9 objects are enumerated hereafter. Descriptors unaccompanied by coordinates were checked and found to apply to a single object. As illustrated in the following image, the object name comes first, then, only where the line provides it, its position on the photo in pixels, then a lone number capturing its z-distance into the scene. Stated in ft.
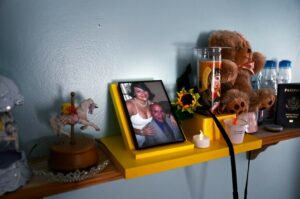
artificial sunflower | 1.98
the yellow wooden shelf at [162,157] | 1.56
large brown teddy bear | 2.11
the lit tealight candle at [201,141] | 1.86
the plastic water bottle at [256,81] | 2.72
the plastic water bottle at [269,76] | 2.72
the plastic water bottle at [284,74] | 2.86
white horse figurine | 1.59
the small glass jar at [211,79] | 2.08
